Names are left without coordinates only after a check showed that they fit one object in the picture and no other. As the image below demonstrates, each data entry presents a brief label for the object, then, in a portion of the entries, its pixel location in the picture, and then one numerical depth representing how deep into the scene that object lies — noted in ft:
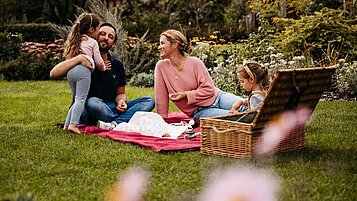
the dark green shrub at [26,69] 41.91
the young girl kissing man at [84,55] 19.69
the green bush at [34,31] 59.21
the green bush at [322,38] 34.12
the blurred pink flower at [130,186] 12.17
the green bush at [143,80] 37.17
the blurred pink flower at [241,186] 11.61
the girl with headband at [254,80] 17.66
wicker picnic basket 15.51
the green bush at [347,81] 29.37
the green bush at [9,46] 44.42
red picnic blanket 16.96
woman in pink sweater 21.07
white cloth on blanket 19.51
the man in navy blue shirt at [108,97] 20.71
